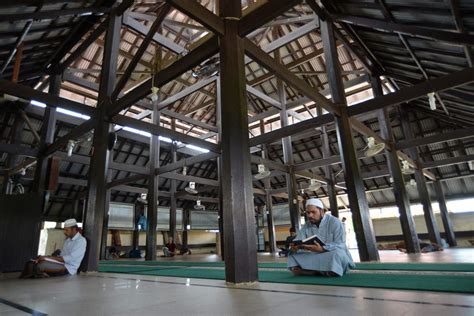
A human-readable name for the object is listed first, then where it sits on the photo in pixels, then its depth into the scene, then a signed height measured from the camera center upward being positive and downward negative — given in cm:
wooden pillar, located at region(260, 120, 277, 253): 1358 +93
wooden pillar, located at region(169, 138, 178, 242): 1331 +194
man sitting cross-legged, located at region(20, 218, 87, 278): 479 -22
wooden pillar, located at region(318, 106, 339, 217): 1298 +243
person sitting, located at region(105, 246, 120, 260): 1478 -51
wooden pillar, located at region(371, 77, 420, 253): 867 +109
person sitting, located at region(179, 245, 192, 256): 1620 -59
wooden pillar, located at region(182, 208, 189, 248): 2052 +145
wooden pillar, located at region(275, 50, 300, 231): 1107 +213
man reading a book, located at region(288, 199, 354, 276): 356 -17
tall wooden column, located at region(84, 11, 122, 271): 555 +173
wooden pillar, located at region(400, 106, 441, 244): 1105 +77
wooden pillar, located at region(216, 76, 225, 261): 1233 +308
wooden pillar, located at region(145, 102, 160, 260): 1026 +141
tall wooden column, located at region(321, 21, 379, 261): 598 +138
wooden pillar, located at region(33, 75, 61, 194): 829 +335
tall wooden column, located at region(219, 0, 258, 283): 329 +95
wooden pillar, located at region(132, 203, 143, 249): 1768 +131
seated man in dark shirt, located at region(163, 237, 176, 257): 1322 -37
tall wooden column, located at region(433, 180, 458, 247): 1342 +22
